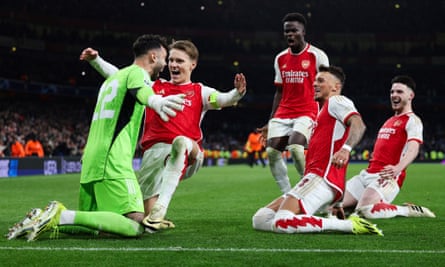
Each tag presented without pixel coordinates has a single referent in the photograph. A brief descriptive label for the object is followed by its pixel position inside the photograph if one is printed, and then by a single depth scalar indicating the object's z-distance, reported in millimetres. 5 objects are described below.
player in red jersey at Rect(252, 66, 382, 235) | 5664
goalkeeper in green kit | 5082
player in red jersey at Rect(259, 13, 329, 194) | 8008
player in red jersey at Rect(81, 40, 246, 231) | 6387
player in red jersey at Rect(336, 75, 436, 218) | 7633
